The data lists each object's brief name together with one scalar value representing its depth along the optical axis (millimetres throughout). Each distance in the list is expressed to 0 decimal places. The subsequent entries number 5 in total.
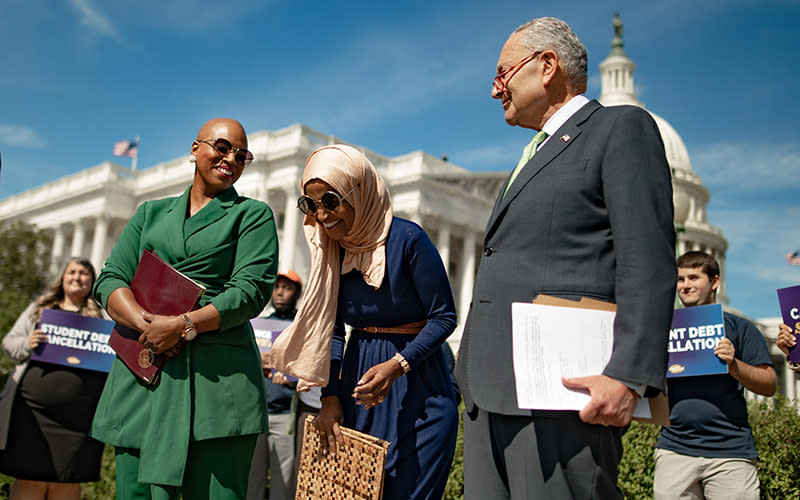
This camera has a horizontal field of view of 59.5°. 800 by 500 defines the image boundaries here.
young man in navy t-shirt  4430
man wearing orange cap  6438
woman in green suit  3139
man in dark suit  2043
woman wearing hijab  3182
